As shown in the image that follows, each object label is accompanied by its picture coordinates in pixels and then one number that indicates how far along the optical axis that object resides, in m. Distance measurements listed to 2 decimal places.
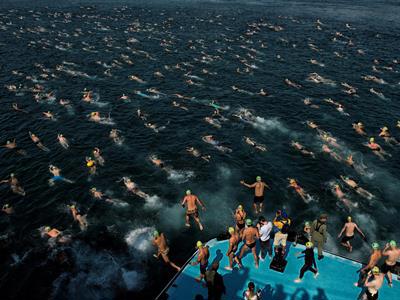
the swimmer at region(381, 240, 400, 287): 17.48
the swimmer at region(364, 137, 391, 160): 33.69
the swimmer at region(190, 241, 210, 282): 17.58
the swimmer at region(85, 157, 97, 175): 31.48
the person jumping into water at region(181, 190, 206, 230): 23.14
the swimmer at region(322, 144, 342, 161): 33.04
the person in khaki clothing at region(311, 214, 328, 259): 18.41
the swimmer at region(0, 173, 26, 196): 29.30
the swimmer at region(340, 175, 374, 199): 27.94
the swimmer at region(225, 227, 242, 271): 18.14
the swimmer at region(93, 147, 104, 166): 33.09
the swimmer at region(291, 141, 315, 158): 33.72
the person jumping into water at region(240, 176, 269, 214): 24.53
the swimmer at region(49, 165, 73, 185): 30.74
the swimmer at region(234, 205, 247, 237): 21.33
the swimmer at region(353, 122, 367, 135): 37.62
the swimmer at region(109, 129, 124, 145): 36.72
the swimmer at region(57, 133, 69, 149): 35.66
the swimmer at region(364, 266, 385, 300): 15.41
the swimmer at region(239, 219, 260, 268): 18.30
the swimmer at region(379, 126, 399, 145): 35.75
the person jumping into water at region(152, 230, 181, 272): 20.30
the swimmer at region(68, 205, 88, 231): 25.29
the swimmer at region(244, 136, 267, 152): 34.91
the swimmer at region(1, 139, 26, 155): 35.00
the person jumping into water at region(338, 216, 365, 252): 20.58
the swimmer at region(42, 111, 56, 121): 41.19
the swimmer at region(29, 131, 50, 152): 35.53
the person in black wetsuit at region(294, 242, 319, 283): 17.47
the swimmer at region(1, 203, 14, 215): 26.59
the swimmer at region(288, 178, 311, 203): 27.89
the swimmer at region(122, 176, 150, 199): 28.35
